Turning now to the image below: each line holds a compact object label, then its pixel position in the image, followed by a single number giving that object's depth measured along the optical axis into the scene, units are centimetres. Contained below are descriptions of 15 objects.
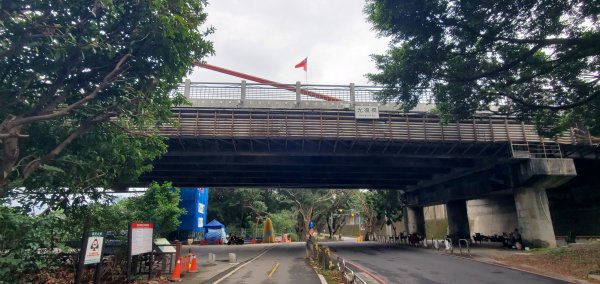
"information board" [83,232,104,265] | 884
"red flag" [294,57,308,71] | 3048
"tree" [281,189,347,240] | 5759
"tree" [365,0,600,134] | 1107
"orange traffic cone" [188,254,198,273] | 1593
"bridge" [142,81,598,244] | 2141
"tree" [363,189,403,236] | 4375
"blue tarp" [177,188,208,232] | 4150
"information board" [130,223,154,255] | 1111
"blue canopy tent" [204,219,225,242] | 4622
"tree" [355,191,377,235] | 5447
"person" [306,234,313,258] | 2306
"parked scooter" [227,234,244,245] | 4345
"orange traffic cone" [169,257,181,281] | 1321
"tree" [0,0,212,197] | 708
